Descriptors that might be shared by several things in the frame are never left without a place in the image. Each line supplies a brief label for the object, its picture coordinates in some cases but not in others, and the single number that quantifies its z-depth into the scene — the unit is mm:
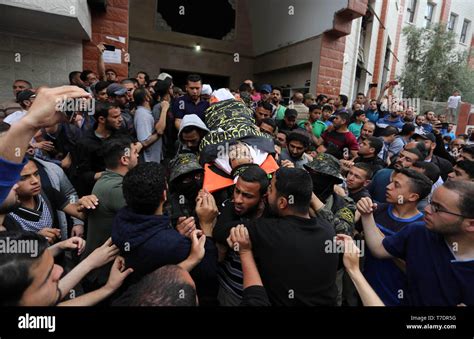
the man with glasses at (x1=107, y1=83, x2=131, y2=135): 3405
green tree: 14594
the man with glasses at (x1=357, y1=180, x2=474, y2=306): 1393
